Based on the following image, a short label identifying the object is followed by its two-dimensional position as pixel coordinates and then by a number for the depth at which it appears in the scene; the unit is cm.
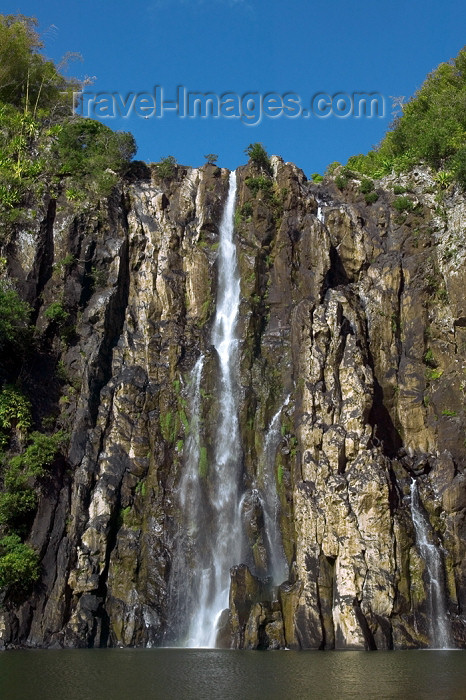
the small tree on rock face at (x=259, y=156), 4591
